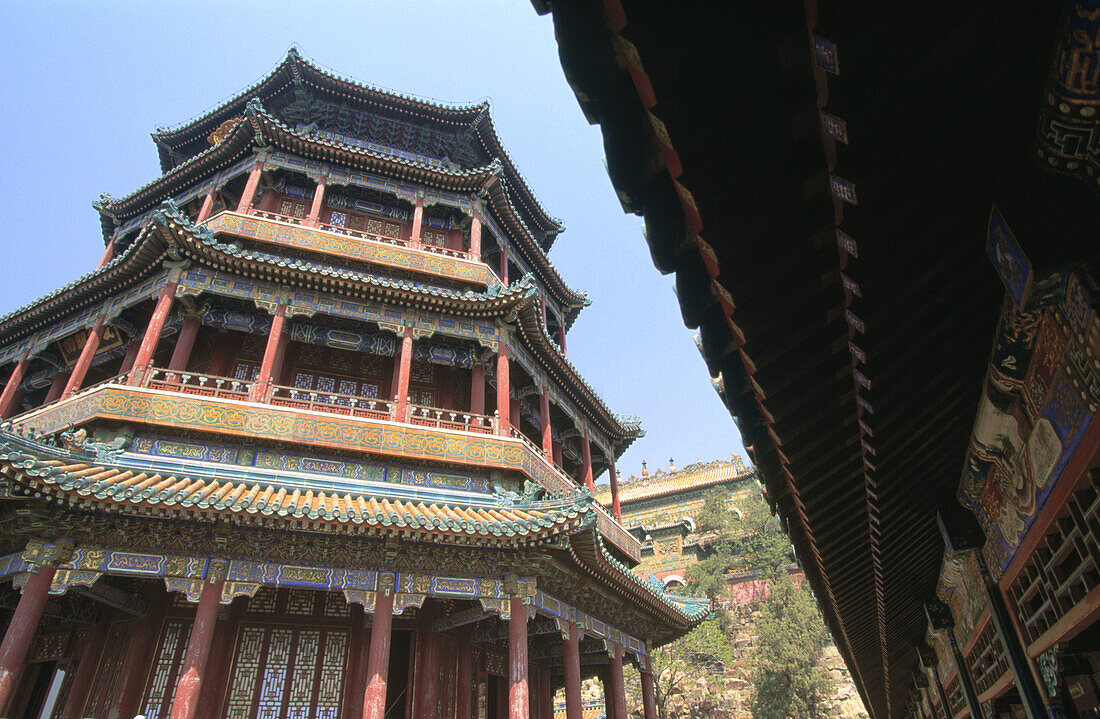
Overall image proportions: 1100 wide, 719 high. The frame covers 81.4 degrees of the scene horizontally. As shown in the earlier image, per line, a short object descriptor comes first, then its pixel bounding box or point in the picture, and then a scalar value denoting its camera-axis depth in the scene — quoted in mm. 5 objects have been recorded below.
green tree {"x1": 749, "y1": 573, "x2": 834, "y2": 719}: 25641
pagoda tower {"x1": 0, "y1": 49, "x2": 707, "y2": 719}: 8703
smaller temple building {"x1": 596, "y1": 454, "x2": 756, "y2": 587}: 36719
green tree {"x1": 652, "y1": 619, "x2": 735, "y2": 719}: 24422
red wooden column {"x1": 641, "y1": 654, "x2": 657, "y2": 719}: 13930
